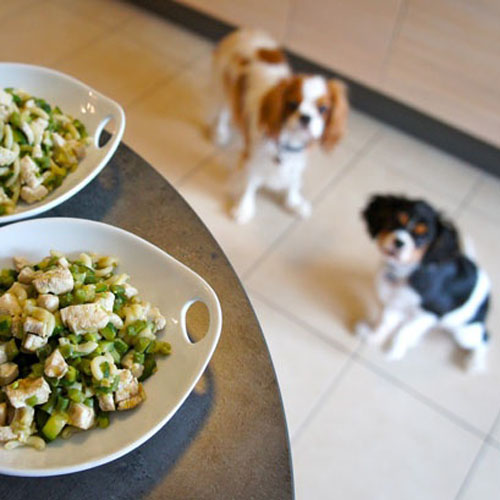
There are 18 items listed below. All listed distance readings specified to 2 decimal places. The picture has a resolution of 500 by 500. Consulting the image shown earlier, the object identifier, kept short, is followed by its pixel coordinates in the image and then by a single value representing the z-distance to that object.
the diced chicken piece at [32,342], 0.62
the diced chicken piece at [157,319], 0.70
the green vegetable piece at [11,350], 0.63
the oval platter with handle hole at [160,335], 0.59
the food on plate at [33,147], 0.79
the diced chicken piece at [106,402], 0.62
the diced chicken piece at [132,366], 0.66
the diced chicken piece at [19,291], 0.67
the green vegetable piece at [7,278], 0.70
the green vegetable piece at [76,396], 0.62
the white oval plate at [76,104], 0.81
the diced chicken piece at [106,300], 0.67
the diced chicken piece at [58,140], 0.83
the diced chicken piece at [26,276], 0.70
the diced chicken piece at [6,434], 0.59
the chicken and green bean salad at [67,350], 0.61
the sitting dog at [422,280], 1.50
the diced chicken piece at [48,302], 0.65
